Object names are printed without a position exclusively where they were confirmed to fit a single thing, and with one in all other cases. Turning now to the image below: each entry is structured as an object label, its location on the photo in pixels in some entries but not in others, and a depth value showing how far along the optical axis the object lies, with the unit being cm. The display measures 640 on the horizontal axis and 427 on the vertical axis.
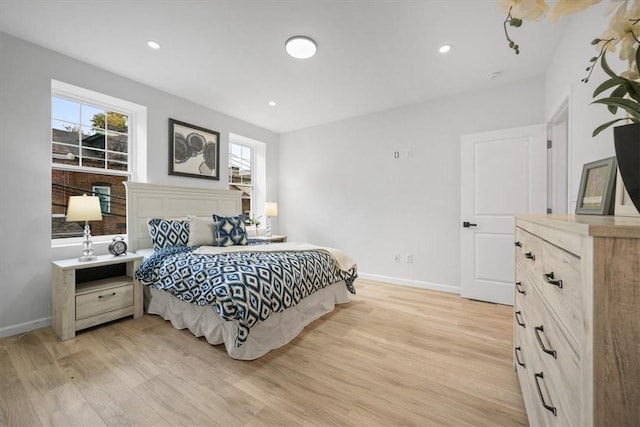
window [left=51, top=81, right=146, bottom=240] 264
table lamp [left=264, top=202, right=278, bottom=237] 447
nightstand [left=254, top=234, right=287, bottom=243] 405
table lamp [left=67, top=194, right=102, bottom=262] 230
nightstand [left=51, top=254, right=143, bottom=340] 217
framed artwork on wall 343
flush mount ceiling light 227
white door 282
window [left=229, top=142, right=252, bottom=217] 444
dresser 52
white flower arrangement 55
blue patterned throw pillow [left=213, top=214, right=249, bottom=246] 303
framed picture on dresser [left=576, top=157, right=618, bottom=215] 109
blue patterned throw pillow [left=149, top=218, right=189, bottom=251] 291
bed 187
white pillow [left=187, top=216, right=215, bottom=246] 298
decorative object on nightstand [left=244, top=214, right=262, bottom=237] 449
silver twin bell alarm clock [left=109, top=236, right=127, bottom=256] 260
